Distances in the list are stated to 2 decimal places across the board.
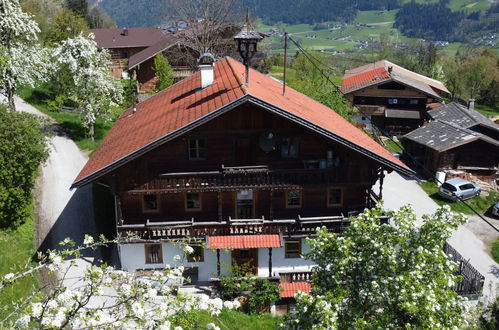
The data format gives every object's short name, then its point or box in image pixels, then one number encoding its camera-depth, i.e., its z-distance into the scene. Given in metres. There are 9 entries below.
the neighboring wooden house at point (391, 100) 53.59
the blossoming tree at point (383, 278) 11.38
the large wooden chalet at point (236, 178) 22.34
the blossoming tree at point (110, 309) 8.83
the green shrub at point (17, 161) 24.38
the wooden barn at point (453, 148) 40.22
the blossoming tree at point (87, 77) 38.31
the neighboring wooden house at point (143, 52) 55.85
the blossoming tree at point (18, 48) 35.41
